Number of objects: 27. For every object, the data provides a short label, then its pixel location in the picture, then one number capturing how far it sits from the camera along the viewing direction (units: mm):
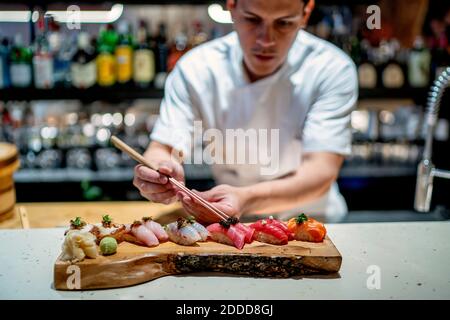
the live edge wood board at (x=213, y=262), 1426
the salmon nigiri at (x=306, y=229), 1574
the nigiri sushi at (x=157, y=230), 1572
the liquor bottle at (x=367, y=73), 3512
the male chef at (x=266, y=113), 2223
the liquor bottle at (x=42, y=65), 3352
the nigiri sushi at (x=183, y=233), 1540
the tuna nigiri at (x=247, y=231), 1556
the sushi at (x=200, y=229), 1576
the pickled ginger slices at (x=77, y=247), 1426
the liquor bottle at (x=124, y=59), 3359
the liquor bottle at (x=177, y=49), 3428
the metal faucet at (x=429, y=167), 1939
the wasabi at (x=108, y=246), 1465
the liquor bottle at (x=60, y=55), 3414
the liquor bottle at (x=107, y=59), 3365
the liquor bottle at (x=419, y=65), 3494
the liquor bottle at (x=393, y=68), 3523
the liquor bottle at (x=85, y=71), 3354
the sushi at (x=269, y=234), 1543
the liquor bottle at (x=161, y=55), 3388
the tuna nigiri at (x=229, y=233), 1526
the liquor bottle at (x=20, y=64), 3363
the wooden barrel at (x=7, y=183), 2180
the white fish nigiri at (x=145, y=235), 1534
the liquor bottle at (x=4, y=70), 3369
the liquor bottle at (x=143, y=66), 3350
